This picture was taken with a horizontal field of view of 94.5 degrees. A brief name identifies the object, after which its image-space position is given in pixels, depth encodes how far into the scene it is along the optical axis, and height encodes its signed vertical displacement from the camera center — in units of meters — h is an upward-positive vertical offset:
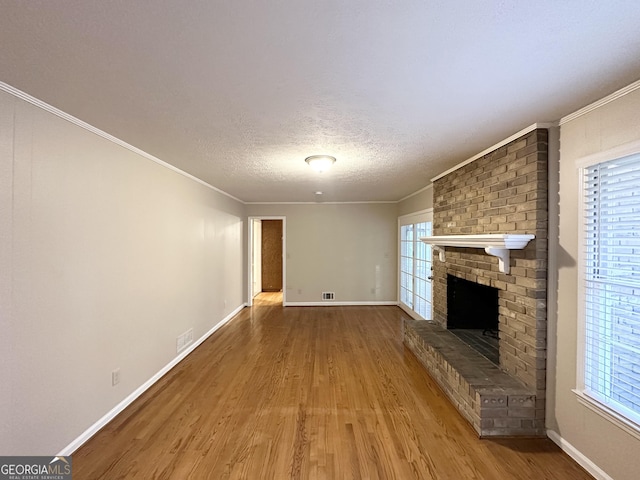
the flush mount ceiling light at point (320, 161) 2.91 +0.77
